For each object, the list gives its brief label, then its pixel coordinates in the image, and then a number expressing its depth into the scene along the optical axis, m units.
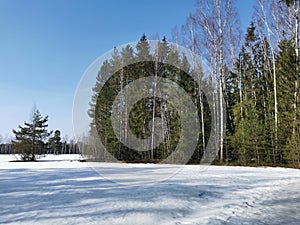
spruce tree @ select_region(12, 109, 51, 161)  22.88
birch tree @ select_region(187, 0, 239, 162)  15.46
